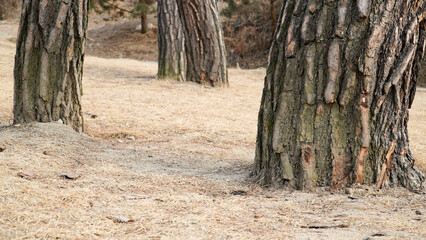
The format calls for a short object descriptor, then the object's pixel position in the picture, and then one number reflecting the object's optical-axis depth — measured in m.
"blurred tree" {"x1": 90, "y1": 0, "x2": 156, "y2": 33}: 38.53
